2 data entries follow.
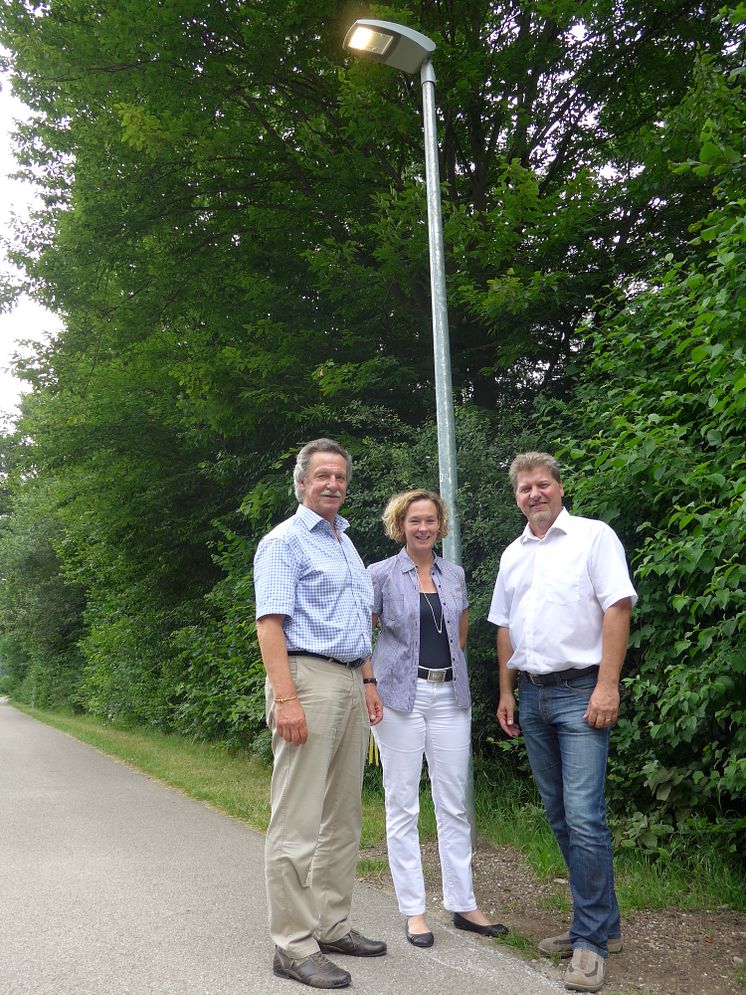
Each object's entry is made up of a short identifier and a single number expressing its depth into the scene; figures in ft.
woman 13.43
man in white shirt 11.83
